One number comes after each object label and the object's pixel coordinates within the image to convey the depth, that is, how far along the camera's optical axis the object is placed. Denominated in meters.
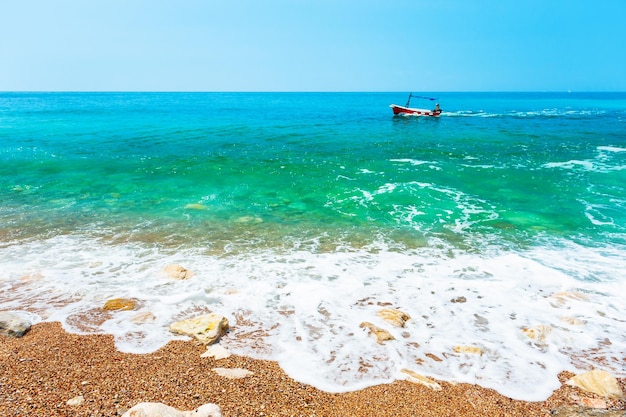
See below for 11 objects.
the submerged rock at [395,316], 9.12
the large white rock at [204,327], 8.24
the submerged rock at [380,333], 8.45
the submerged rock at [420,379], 7.03
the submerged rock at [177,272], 11.27
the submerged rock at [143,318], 9.03
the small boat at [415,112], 63.88
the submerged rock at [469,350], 8.09
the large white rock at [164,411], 5.41
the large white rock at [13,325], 8.17
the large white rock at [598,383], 6.74
